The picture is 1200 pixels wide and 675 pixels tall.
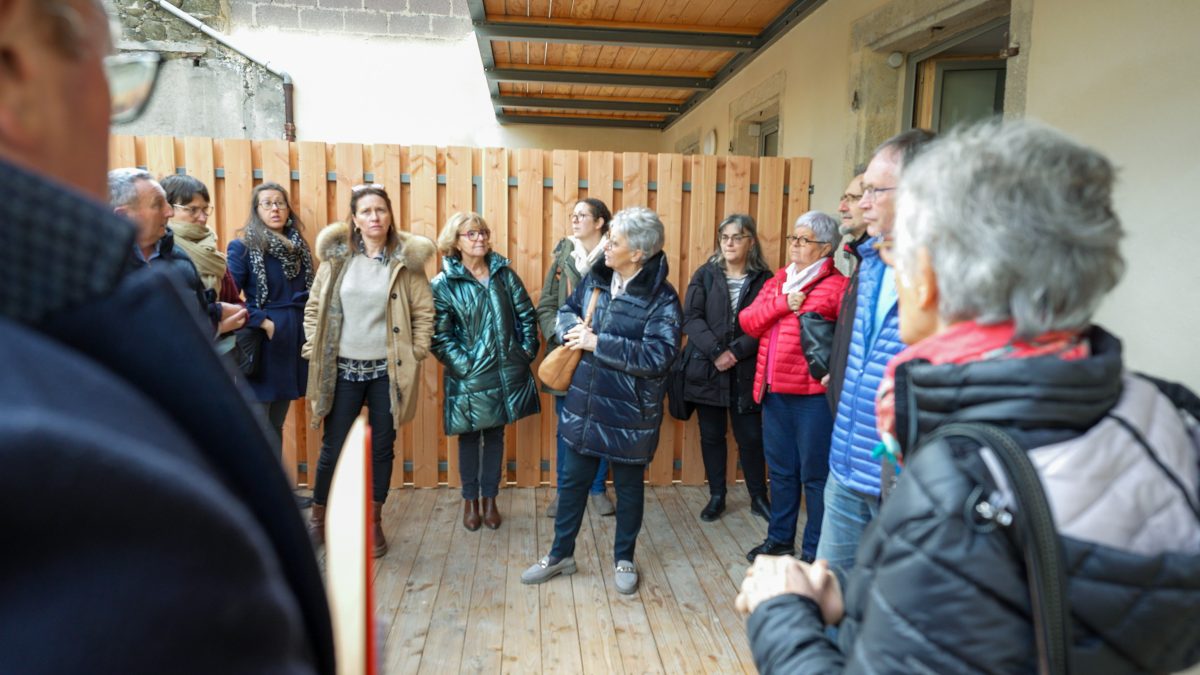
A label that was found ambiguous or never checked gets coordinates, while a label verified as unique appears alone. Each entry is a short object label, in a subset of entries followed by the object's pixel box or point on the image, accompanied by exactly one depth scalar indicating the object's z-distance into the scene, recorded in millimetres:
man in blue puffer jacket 2205
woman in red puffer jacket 3465
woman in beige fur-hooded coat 3684
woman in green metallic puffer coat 3947
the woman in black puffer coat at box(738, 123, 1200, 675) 889
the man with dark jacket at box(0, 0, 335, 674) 354
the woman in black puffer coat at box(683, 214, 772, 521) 4051
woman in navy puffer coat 3230
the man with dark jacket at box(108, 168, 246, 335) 2660
